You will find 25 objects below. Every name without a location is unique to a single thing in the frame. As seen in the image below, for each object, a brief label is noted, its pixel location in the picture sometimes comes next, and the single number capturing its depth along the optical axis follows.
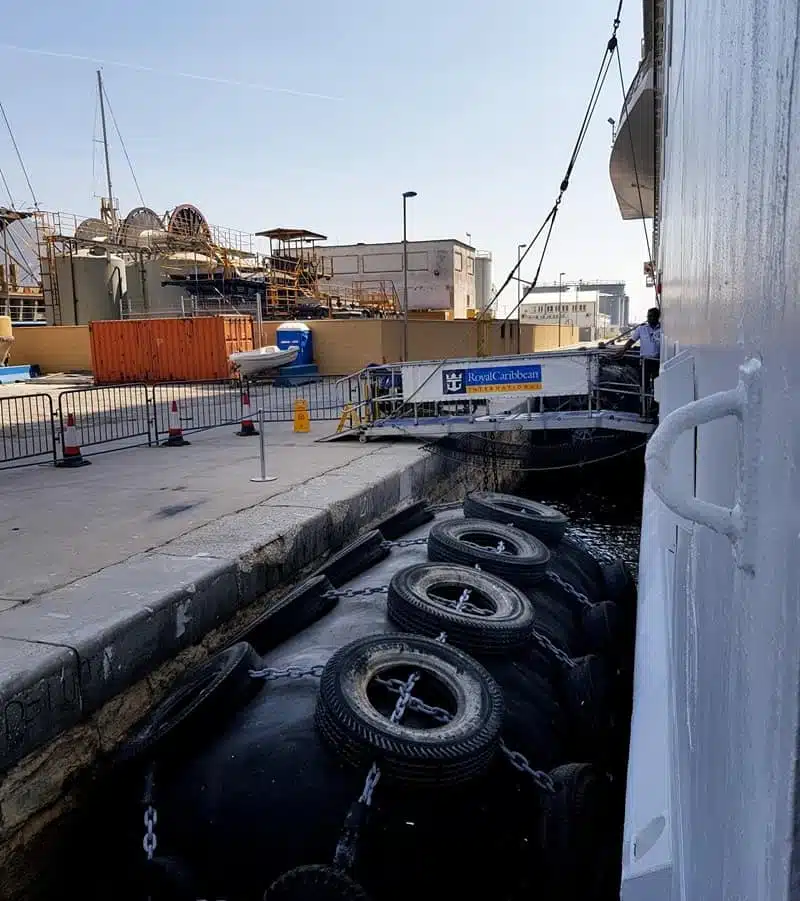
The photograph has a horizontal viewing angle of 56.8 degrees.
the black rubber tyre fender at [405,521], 7.42
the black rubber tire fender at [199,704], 4.09
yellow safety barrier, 13.30
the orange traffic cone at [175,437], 12.20
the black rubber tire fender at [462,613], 4.95
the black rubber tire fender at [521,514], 7.43
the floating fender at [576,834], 4.14
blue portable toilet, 26.41
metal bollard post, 8.62
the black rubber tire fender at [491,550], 6.14
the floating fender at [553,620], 5.88
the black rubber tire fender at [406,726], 3.76
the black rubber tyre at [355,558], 6.14
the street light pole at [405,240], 23.52
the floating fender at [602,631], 6.38
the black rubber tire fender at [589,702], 5.27
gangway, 11.85
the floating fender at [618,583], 7.83
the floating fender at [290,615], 5.09
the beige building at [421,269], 56.41
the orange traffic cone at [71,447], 10.07
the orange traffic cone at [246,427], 13.27
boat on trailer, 24.45
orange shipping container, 26.03
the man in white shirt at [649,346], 12.16
